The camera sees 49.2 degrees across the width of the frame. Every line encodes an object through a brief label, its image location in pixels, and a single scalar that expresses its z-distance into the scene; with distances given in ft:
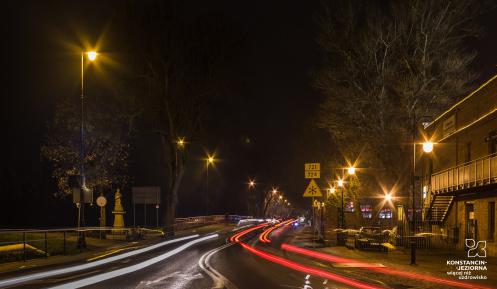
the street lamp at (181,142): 142.51
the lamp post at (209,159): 203.04
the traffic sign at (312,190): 91.81
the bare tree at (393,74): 105.50
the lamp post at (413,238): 66.65
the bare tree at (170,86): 137.39
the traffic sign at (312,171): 92.48
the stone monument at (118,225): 119.42
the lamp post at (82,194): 87.20
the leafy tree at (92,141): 122.62
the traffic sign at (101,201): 109.81
